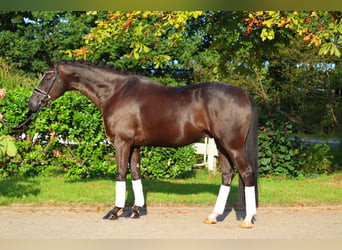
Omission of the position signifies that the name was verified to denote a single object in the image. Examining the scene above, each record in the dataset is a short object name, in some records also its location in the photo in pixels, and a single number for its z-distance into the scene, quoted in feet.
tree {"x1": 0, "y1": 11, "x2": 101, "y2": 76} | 152.17
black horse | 35.48
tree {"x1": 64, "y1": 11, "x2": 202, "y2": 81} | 47.79
